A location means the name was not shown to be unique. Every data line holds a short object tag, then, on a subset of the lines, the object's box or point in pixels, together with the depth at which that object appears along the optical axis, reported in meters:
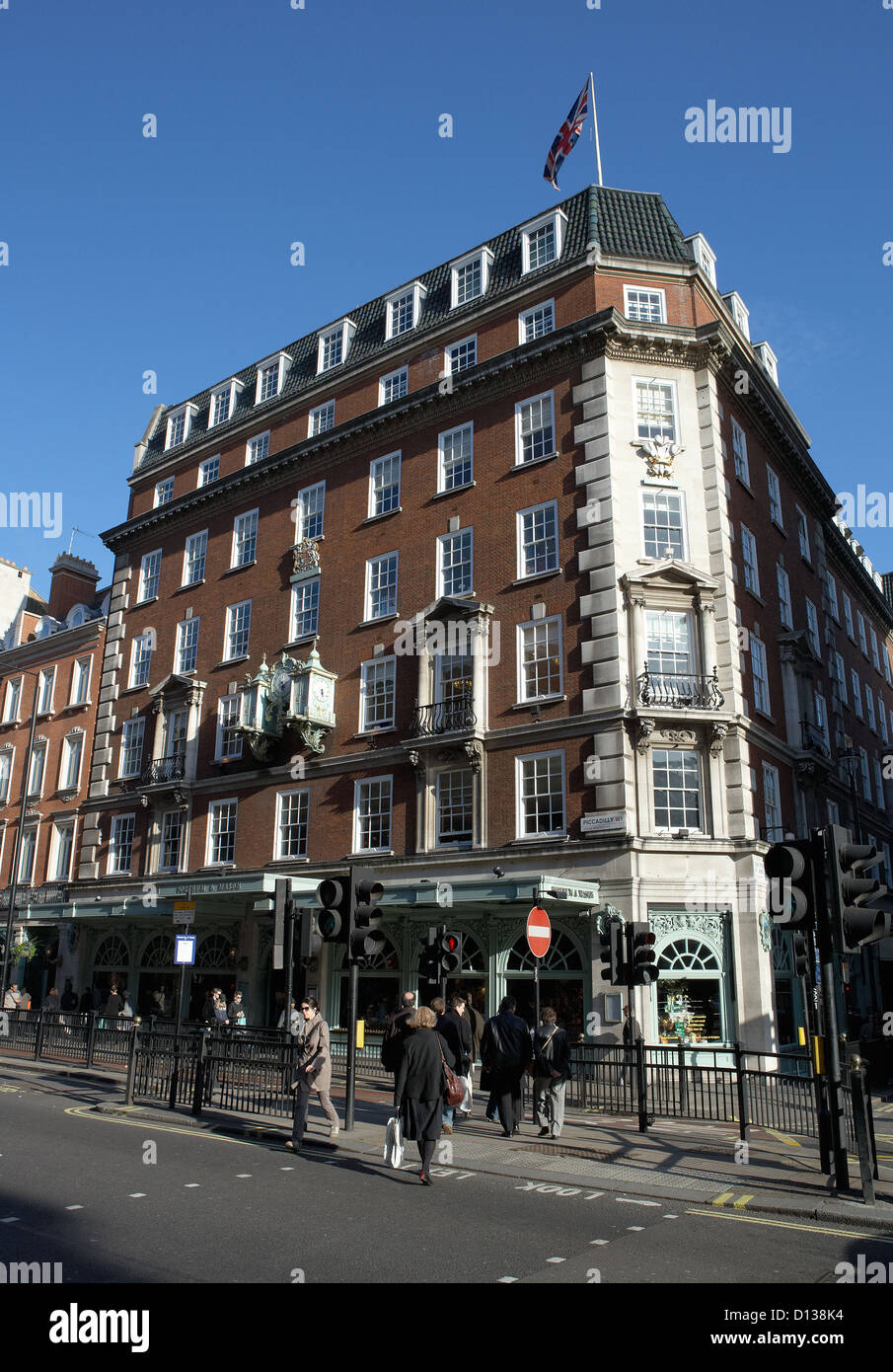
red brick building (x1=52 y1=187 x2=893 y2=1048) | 22.89
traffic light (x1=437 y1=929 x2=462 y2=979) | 18.33
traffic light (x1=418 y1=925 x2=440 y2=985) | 18.73
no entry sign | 15.48
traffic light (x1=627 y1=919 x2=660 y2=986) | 16.02
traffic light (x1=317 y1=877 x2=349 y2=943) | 13.80
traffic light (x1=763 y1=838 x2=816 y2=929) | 10.45
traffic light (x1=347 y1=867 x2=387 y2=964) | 13.77
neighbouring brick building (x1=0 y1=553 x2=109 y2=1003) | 37.47
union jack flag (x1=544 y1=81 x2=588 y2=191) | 27.44
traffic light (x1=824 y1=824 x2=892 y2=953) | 10.12
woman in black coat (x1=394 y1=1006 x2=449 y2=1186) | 10.53
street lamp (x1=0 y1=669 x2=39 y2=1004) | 31.75
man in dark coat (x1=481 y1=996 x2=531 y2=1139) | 13.46
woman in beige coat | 12.92
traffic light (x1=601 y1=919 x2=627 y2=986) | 16.28
